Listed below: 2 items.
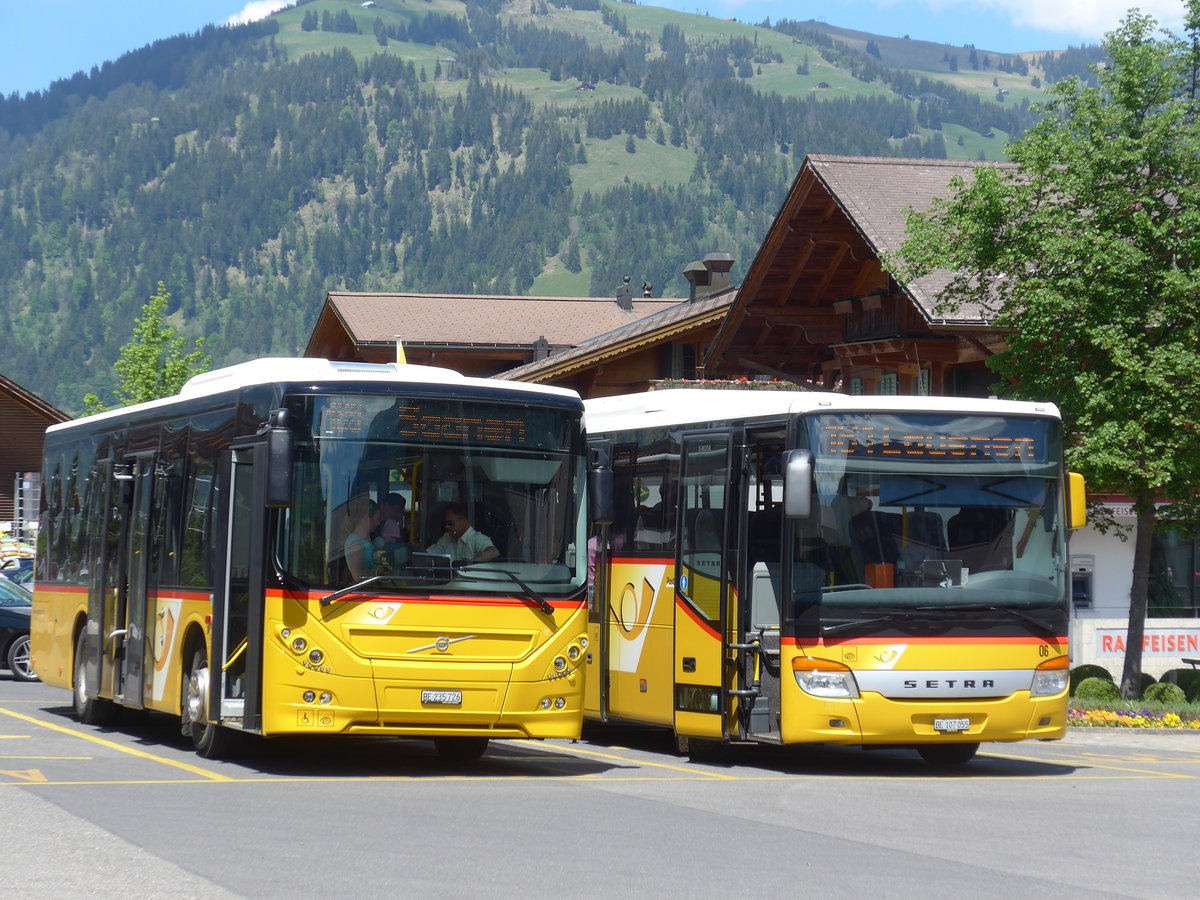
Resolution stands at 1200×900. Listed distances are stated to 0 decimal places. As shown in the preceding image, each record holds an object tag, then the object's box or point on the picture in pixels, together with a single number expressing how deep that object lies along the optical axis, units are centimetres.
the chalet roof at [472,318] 6050
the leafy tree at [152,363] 6450
